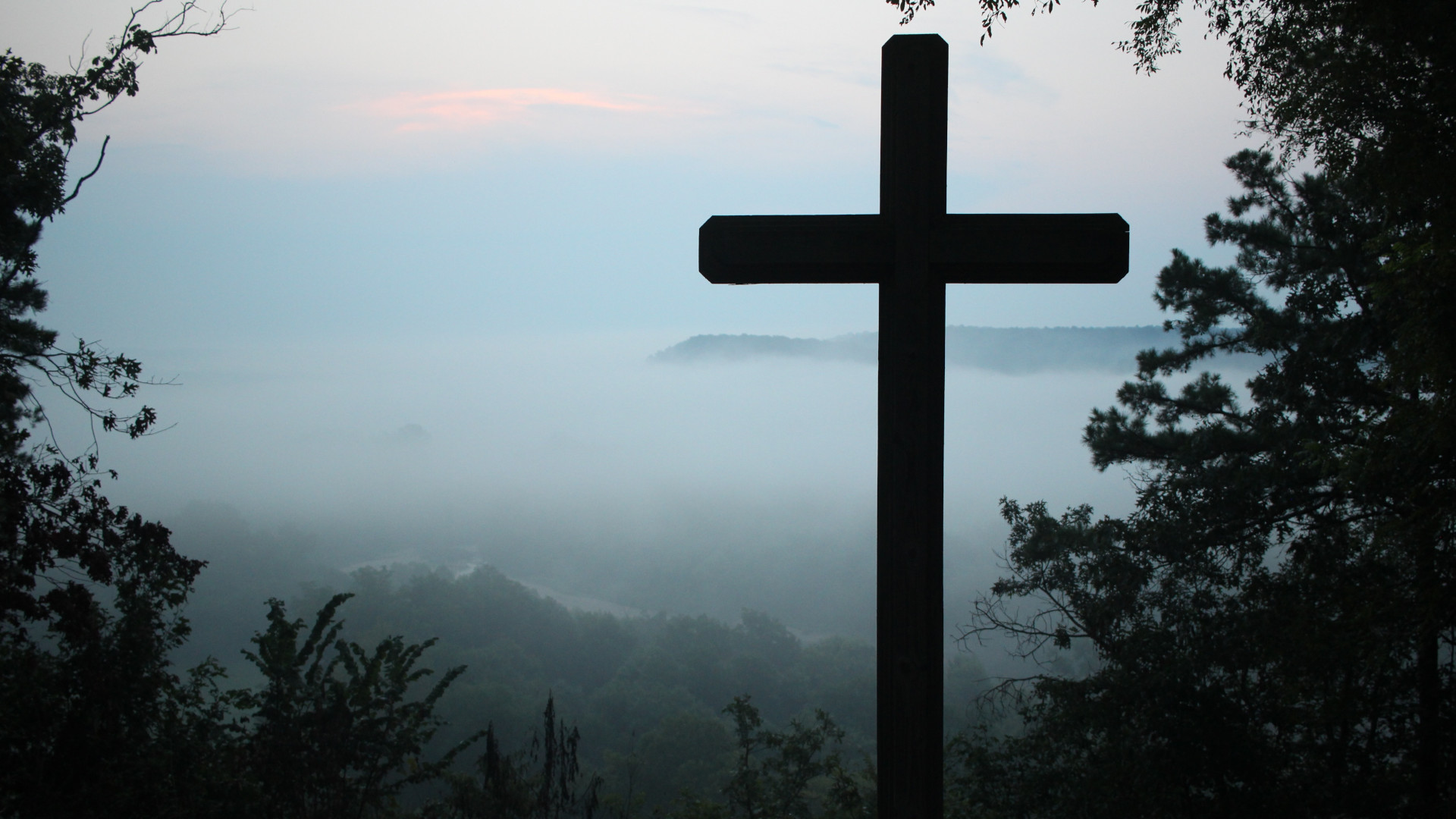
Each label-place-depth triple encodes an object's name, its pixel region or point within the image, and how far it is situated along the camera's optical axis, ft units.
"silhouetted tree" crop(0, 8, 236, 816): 15.06
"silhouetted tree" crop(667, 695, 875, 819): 25.45
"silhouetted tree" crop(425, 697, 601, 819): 16.93
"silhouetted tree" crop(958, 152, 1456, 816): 19.75
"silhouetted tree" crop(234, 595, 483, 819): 16.83
